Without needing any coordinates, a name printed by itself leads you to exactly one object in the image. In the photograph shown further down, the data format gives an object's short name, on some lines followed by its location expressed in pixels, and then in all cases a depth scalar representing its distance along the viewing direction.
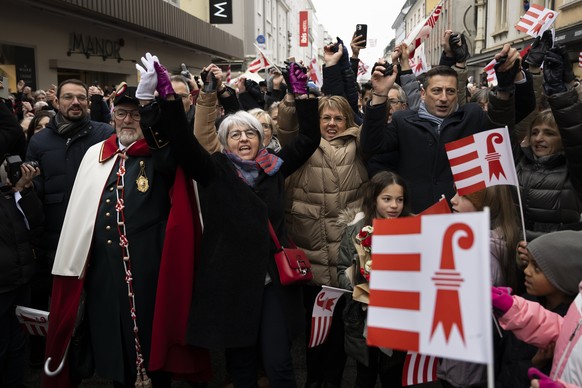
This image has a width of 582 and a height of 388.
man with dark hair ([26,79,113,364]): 4.09
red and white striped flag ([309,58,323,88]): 8.16
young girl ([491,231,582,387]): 2.08
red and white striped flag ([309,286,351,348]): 3.18
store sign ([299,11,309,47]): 47.78
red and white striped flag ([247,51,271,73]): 8.77
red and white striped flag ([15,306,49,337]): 3.31
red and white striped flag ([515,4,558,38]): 6.66
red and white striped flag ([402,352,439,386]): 2.98
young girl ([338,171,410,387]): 3.21
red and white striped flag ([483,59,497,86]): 7.07
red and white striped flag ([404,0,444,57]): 5.62
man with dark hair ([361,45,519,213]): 3.62
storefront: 11.48
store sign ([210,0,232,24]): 23.06
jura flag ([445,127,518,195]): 2.97
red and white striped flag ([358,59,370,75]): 11.40
